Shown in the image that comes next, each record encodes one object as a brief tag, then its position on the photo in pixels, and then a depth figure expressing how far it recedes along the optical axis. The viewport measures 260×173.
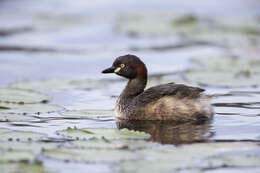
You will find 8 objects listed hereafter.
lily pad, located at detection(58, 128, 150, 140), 14.24
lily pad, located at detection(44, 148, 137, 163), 12.23
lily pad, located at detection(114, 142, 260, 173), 11.91
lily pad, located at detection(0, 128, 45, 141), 14.09
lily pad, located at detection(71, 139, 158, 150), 13.15
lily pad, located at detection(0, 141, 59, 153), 12.98
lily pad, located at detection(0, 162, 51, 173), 11.68
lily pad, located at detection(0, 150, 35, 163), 12.16
